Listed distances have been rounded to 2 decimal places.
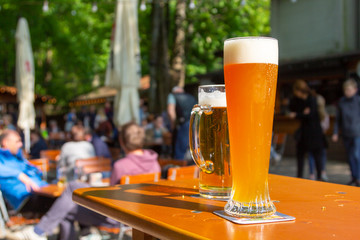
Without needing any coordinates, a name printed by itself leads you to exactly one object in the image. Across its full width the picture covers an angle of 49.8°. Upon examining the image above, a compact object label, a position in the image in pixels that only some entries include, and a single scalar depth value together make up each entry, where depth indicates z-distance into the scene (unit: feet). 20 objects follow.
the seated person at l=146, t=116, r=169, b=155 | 27.30
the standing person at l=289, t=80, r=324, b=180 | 21.66
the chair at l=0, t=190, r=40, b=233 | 11.11
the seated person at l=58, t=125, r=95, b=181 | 16.75
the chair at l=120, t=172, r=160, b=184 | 9.26
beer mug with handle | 3.66
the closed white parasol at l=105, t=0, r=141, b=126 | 19.81
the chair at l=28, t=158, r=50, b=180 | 17.06
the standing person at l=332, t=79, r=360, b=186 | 20.74
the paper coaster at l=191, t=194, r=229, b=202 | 3.62
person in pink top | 10.56
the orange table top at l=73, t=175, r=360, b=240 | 2.38
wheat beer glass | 2.91
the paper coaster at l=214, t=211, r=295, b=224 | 2.66
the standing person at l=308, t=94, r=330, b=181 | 22.38
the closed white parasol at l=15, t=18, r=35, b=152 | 29.53
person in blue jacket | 10.77
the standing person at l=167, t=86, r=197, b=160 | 18.88
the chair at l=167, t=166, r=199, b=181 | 9.98
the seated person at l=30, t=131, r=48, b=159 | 22.82
